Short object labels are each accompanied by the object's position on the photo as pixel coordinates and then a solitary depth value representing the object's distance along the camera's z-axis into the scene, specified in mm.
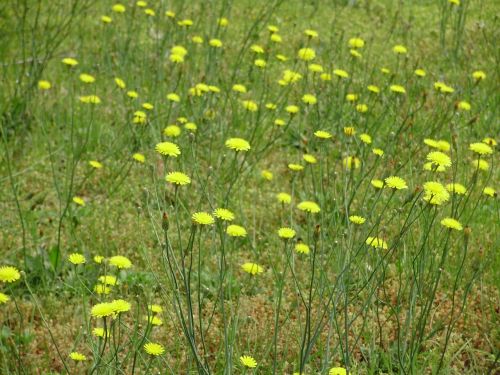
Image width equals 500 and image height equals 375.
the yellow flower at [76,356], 2211
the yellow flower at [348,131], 2835
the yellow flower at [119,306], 2031
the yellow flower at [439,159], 2445
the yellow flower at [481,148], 2723
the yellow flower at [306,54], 3930
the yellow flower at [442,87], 3805
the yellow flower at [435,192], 2266
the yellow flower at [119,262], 2449
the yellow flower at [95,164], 3418
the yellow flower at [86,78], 3805
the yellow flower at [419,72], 4066
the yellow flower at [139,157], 3428
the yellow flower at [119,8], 4688
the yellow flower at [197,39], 4500
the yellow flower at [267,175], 3615
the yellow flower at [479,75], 4055
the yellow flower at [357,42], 4218
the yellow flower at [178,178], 2234
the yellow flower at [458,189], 2768
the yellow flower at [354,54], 4145
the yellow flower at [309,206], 2699
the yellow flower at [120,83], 3996
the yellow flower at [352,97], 4042
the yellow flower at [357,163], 3427
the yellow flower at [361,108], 3857
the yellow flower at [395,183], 2395
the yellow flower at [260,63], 4048
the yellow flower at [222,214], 2310
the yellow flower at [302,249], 2841
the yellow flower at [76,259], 2418
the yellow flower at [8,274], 2240
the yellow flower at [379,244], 2340
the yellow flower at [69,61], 3791
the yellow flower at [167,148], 2367
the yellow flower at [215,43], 4133
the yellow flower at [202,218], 2164
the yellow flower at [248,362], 2117
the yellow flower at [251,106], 3836
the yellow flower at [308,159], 3264
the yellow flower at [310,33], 4033
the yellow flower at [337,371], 2123
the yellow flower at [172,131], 3428
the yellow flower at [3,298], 2252
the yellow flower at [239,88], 3970
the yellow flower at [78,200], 3291
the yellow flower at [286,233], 2372
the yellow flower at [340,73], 3867
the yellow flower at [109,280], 2438
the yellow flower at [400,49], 4273
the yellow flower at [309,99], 3639
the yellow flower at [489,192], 3013
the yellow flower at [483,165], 3091
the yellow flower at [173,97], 3744
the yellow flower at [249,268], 2691
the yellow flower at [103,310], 1993
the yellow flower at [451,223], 2340
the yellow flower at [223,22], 4684
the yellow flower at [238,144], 2730
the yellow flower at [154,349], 2109
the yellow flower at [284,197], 3008
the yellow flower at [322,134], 3020
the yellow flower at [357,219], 2463
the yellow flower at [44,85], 3970
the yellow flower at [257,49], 4155
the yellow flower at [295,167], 3146
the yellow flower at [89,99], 3642
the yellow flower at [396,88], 3779
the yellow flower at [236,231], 2624
